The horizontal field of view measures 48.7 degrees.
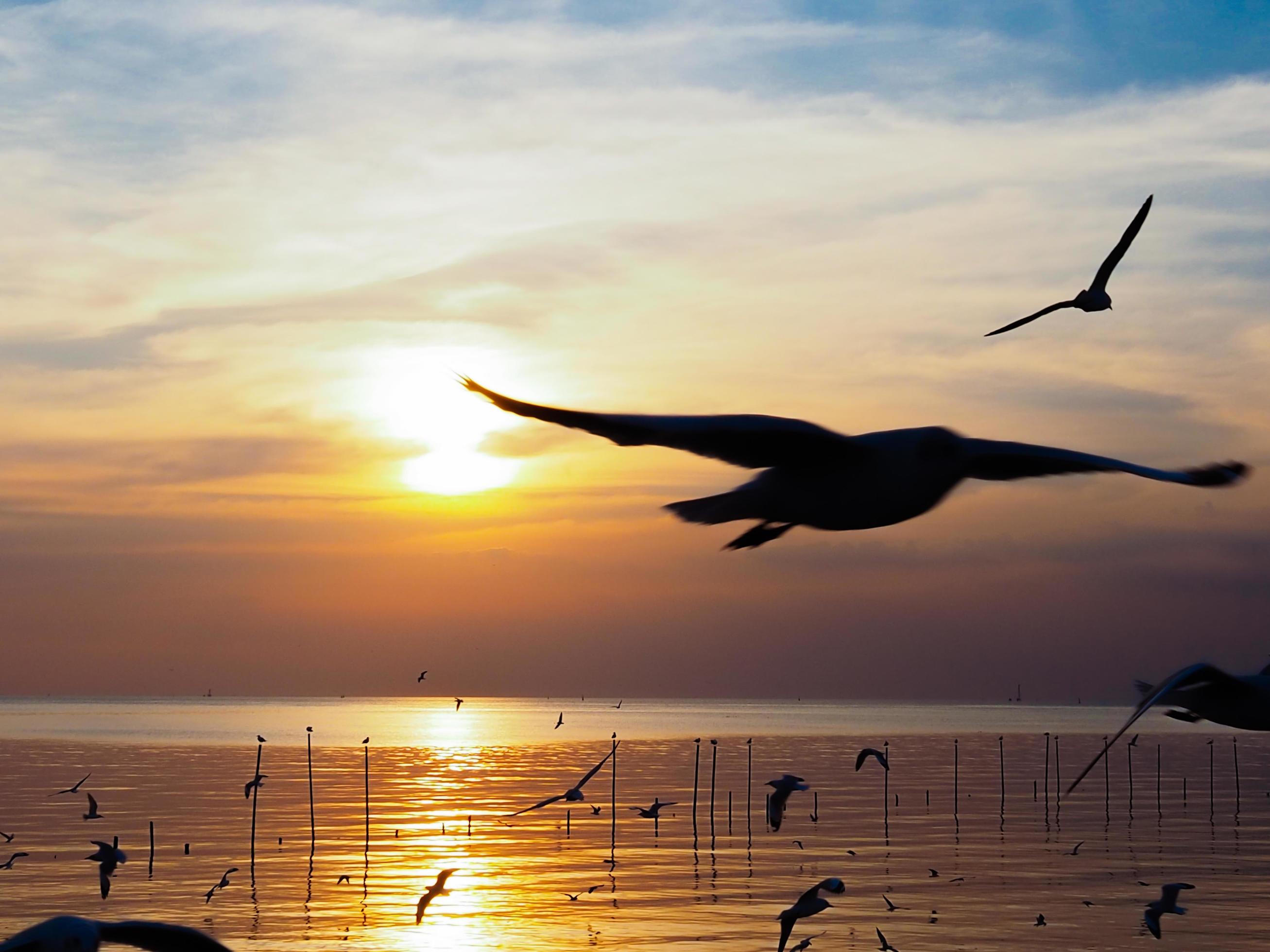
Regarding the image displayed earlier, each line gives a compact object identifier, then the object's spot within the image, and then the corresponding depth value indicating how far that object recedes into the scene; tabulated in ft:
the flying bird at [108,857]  116.06
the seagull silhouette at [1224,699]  35.22
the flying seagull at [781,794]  101.76
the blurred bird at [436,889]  99.64
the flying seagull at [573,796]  92.17
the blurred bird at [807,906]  62.95
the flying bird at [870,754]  120.78
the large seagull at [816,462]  23.06
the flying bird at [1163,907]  96.99
